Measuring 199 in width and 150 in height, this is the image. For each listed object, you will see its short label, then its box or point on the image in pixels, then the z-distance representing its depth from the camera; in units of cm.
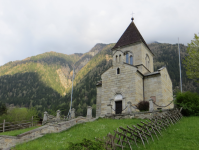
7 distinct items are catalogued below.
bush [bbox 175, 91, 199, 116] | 1997
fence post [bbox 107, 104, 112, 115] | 2238
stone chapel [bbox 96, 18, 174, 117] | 2442
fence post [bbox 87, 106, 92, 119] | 2169
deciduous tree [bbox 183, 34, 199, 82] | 2347
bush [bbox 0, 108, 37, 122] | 3641
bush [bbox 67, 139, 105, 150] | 862
